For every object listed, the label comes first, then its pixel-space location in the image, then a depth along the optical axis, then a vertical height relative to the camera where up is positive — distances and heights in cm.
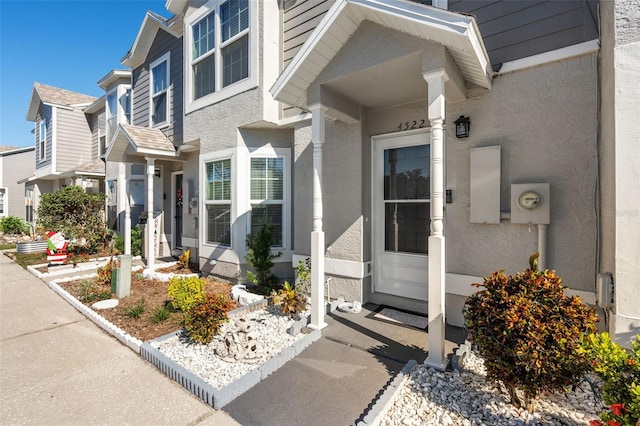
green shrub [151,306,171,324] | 461 -165
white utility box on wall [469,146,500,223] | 376 +31
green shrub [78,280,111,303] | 559 -160
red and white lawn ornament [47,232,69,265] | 809 -104
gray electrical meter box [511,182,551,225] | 345 +7
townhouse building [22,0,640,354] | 298 +91
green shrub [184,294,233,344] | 376 -140
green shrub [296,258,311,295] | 504 -115
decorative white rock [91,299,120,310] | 521 -165
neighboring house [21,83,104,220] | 1405 +375
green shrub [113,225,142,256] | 942 -99
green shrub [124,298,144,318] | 479 -165
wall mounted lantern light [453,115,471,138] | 396 +110
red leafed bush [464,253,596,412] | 217 -95
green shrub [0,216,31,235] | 1610 -83
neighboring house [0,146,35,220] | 1883 +226
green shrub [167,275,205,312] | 470 -131
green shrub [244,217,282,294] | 570 -92
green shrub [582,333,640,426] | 171 -104
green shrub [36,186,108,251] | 973 -12
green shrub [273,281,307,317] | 440 -138
